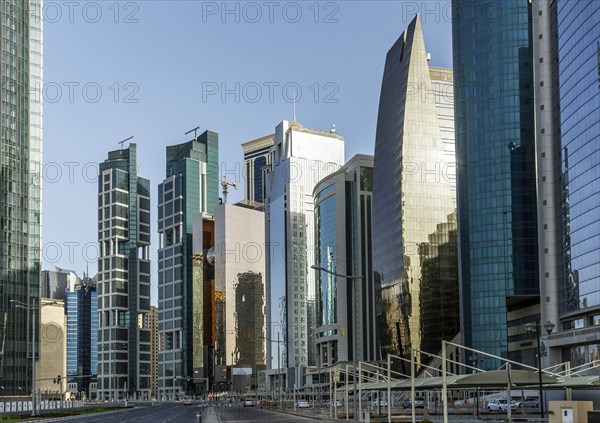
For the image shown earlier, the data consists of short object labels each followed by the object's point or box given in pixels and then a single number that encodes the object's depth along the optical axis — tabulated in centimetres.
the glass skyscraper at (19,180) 16375
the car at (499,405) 10182
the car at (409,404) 12516
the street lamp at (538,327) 4713
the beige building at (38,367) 18605
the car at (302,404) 13450
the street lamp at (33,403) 10376
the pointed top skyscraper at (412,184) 18775
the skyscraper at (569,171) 10519
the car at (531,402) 10621
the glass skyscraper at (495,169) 15300
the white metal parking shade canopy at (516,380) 5053
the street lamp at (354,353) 6066
